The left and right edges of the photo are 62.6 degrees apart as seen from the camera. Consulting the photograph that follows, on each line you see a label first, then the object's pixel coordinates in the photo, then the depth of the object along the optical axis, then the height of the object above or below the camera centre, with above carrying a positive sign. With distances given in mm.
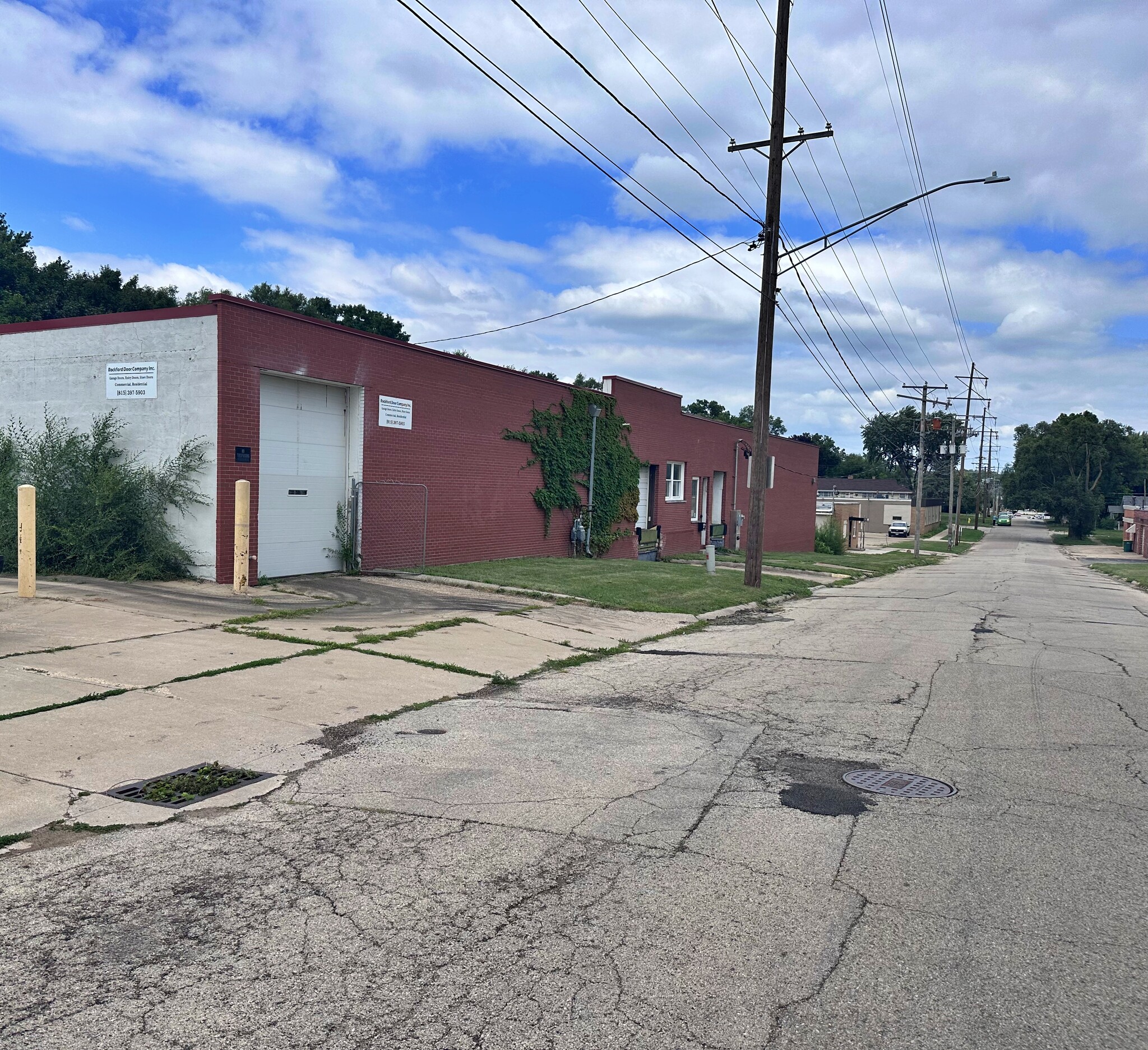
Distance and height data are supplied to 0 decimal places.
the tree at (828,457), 159375 +3525
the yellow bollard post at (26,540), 12320 -1267
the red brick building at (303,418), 14680 +647
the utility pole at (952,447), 73062 +2714
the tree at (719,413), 124500 +8129
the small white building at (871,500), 96688 -2381
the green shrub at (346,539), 17375 -1502
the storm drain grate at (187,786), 5777 -2132
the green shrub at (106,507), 14695 -947
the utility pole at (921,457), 49219 +1384
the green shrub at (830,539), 47562 -3133
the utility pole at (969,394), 79312 +7497
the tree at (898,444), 137750 +5876
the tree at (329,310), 55750 +8786
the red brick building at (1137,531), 59750 -2776
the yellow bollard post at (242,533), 13773 -1174
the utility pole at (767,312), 19953 +3526
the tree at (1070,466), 91375 +2167
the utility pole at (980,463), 99888 +2316
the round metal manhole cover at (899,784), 6191 -2053
